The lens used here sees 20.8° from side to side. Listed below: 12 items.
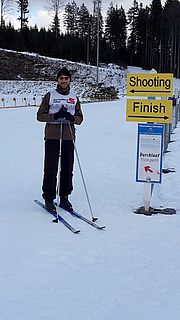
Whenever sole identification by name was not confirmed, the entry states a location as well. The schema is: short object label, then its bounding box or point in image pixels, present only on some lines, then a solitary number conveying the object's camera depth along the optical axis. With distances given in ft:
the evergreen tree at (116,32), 307.25
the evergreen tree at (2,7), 251.89
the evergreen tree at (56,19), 272.31
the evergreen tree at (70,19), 312.50
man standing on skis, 20.36
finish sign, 20.08
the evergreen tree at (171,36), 270.05
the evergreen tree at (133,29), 307.82
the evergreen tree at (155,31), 303.07
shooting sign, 19.85
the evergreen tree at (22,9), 272.10
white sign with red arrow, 20.26
